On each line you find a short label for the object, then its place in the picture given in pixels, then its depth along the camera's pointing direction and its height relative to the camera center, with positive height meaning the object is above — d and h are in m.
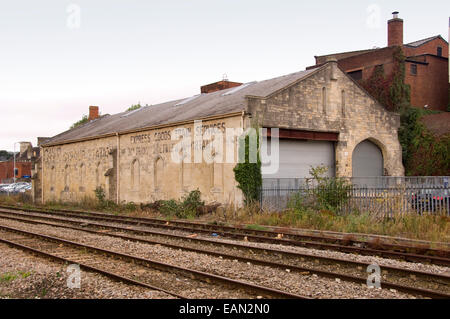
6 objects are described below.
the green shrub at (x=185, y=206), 22.00 -1.75
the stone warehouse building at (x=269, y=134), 22.11 +1.86
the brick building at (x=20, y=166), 77.50 +0.77
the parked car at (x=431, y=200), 14.50 -0.97
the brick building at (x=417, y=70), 40.34 +8.87
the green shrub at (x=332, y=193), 17.09 -0.88
